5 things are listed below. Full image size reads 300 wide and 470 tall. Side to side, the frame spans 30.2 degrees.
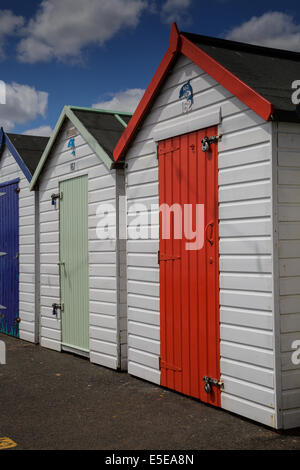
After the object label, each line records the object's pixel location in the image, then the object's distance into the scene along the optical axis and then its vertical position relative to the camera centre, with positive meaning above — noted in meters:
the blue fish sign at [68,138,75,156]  8.68 +1.61
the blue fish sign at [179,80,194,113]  6.06 +1.66
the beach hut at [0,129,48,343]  10.06 +0.20
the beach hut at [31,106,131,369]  7.61 +0.11
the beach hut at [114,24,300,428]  4.90 +0.18
